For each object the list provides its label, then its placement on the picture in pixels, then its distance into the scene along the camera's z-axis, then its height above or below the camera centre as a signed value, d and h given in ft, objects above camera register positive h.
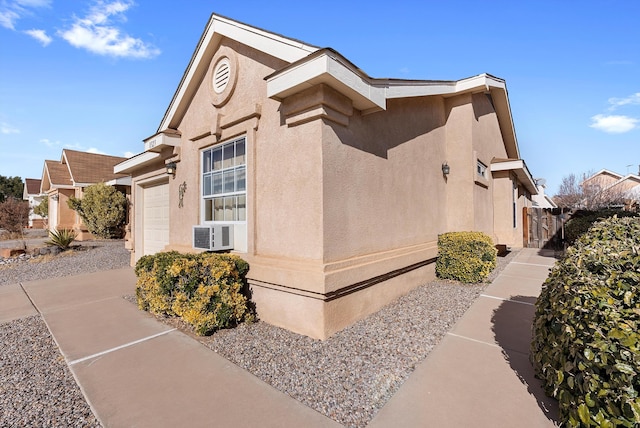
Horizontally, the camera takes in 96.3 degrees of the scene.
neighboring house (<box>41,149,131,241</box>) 62.64 +9.27
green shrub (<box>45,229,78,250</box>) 41.29 -3.05
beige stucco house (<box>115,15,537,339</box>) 13.42 +2.99
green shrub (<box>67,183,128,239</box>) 53.21 +2.14
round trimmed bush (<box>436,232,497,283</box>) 21.66 -3.15
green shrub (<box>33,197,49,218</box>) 95.44 +3.74
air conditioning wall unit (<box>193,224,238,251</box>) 17.74 -1.17
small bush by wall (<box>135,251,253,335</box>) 13.57 -3.61
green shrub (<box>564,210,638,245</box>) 34.32 -0.89
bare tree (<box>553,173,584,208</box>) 102.88 +9.57
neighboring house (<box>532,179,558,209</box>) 106.38 +6.29
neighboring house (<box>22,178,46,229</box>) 104.01 +9.02
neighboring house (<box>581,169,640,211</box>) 86.12 +8.68
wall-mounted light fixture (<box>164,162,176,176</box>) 23.50 +4.19
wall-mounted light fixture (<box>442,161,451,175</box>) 26.22 +4.39
